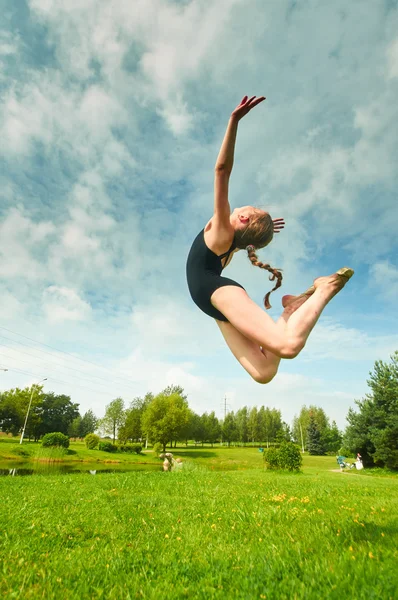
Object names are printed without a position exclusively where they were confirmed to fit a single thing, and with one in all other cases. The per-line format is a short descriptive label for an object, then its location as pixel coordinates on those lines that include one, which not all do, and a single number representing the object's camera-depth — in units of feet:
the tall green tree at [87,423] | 306.55
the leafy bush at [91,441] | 133.59
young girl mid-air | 9.02
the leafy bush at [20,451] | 97.04
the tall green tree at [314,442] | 222.07
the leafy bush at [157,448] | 138.23
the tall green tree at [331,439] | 233.43
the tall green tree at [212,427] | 234.58
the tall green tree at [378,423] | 72.84
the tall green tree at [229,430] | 254.47
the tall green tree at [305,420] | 262.47
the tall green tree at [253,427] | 270.26
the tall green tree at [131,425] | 187.32
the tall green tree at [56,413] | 252.62
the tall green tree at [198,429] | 226.99
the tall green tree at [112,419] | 198.49
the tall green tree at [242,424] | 268.25
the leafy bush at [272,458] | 55.77
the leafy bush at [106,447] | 130.62
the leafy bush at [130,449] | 135.47
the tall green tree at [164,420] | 148.56
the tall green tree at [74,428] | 279.28
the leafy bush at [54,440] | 112.98
